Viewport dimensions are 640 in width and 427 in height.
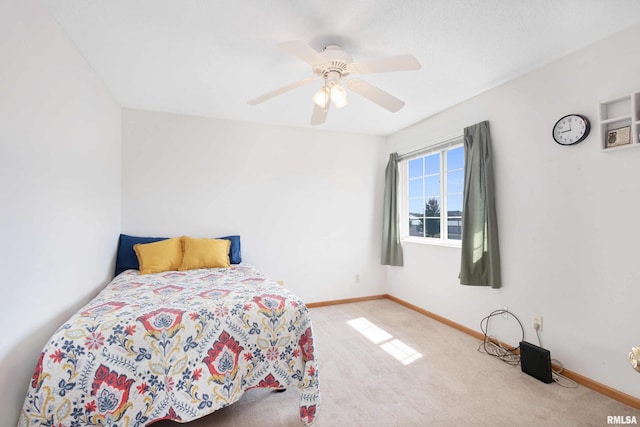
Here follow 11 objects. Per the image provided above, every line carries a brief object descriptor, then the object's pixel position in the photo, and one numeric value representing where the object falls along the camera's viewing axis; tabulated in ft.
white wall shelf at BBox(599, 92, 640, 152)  5.85
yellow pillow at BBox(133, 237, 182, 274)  9.04
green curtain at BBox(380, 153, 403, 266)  12.79
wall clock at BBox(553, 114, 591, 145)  6.67
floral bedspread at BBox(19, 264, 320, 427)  4.42
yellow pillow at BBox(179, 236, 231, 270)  9.47
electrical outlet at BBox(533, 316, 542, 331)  7.59
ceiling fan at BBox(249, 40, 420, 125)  5.37
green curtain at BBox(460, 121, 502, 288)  8.61
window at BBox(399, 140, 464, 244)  10.60
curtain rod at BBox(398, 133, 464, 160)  10.24
